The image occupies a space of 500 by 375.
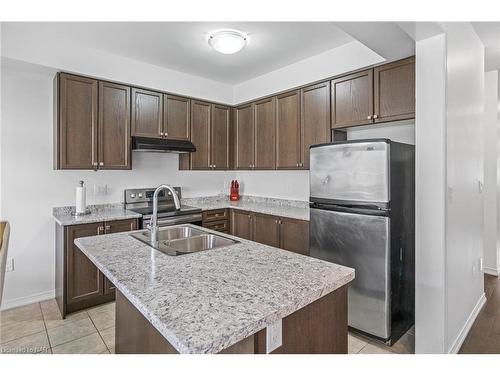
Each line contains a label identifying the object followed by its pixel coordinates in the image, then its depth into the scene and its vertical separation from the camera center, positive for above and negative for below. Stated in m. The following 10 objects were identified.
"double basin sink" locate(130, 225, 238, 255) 1.82 -0.34
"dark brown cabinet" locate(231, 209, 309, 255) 2.91 -0.48
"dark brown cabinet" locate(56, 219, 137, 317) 2.62 -0.80
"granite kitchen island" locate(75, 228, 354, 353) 0.86 -0.39
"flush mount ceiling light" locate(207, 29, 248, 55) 2.46 +1.23
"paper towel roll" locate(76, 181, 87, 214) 2.92 -0.13
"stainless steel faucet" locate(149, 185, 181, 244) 1.66 -0.20
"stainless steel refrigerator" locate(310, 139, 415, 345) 2.12 -0.30
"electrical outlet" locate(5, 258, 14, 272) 2.83 -0.76
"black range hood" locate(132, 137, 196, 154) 3.17 +0.46
